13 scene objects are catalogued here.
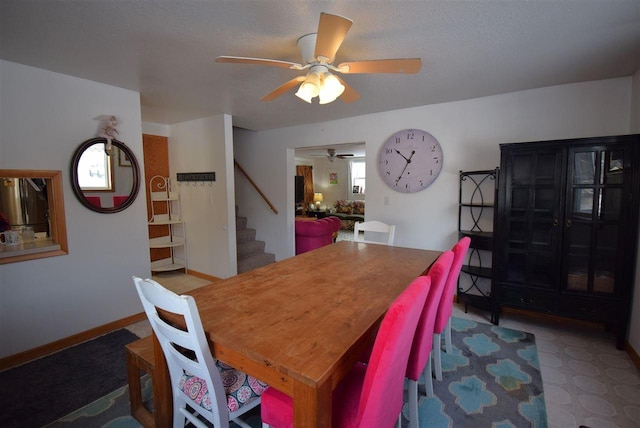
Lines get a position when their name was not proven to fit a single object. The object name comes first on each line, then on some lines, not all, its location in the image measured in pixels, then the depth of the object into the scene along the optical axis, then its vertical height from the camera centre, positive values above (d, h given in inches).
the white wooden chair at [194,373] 41.3 -30.7
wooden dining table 36.3 -21.2
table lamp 383.9 -7.2
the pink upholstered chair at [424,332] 55.4 -28.2
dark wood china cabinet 89.2 -12.7
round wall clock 130.8 +15.0
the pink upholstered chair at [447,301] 71.4 -28.0
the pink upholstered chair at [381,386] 35.7 -27.1
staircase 173.6 -36.8
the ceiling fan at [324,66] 57.9 +28.0
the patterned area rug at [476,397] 65.1 -51.7
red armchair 188.5 -27.5
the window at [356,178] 375.9 +18.3
